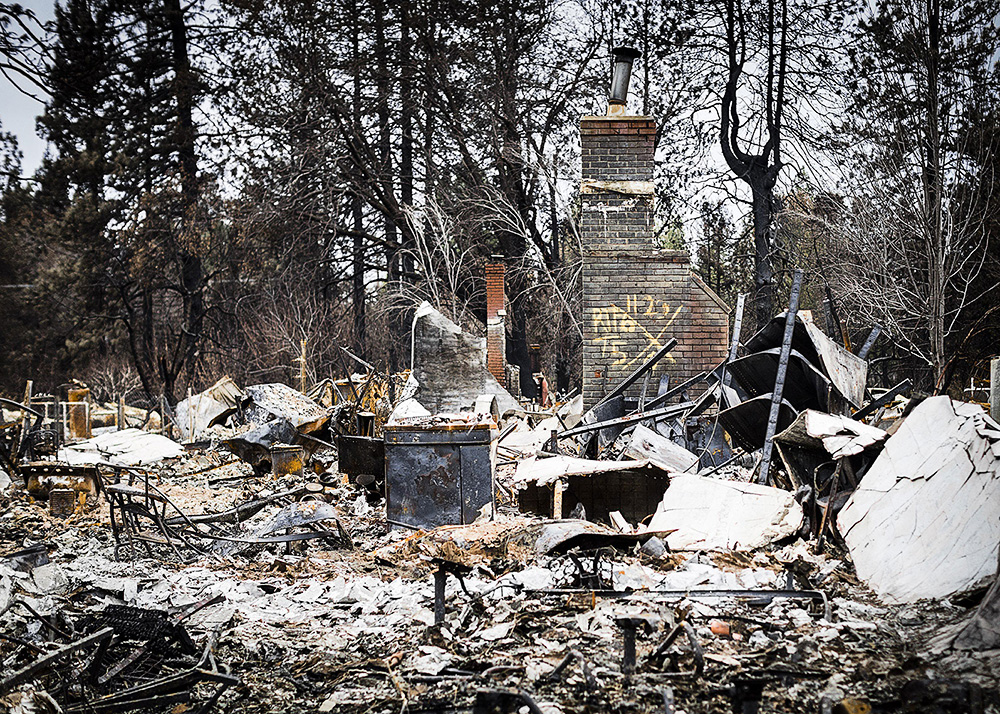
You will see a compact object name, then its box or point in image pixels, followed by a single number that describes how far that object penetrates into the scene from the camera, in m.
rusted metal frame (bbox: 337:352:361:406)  11.27
